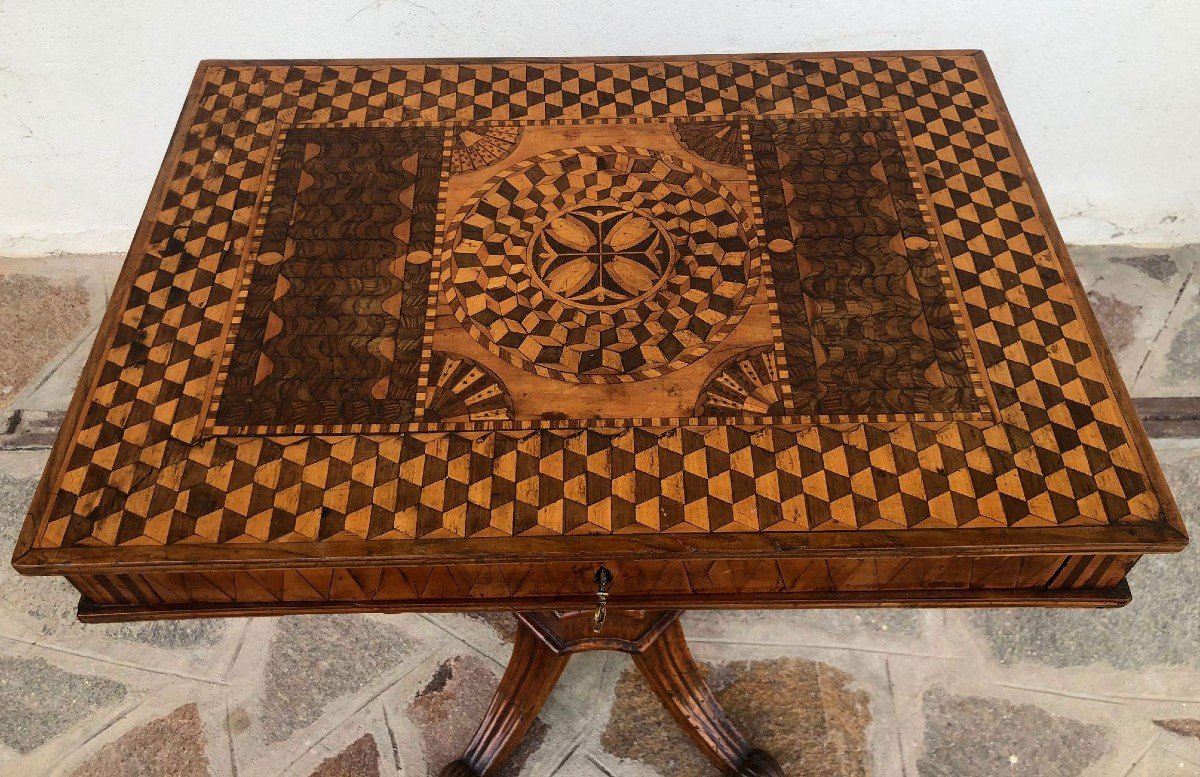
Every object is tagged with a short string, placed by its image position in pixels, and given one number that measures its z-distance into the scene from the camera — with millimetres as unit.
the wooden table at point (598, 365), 1019
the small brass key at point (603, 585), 1066
